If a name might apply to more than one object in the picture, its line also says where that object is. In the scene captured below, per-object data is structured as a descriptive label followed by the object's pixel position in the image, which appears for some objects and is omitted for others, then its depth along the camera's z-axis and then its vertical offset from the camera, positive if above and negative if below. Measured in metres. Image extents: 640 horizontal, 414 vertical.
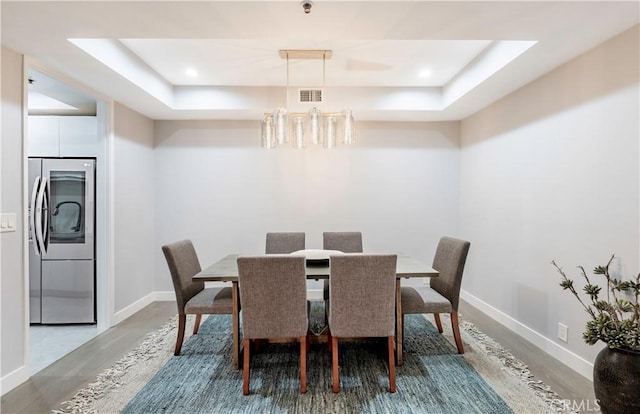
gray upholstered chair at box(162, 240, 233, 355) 2.58 -0.76
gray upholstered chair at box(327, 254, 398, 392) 2.08 -0.62
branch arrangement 1.74 -0.65
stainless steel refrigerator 3.36 -0.51
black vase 1.66 -0.93
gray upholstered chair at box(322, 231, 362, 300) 3.55 -0.41
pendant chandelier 2.80 +0.71
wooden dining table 2.38 -0.53
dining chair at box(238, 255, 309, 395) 2.06 -0.62
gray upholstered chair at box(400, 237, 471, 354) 2.58 -0.74
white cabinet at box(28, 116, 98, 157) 3.41 +0.72
